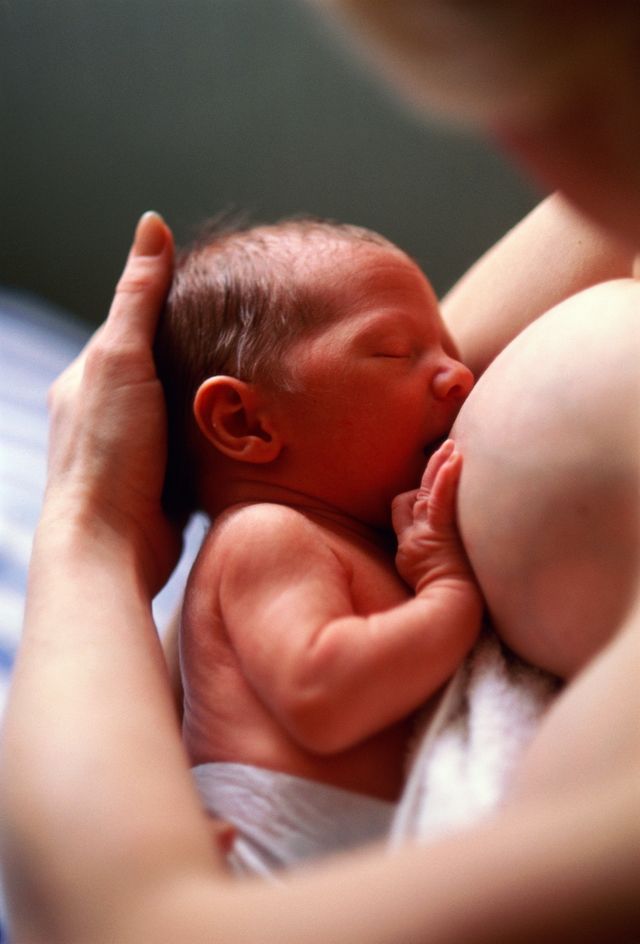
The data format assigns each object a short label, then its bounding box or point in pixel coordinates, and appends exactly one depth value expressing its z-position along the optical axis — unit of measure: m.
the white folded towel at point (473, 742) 0.36
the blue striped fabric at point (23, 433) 0.98
